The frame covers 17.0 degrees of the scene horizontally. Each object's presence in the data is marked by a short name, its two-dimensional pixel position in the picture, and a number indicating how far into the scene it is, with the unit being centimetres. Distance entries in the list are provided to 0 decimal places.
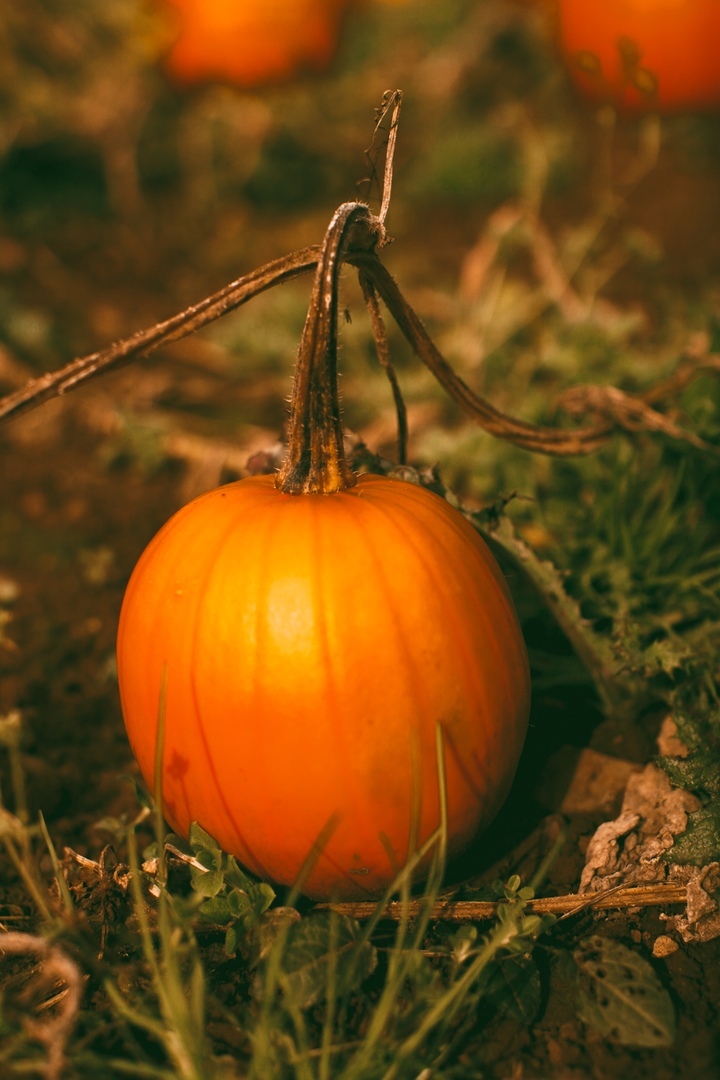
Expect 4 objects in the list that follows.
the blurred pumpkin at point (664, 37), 199
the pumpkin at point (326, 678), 105
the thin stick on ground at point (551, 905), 109
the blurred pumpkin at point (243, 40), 238
